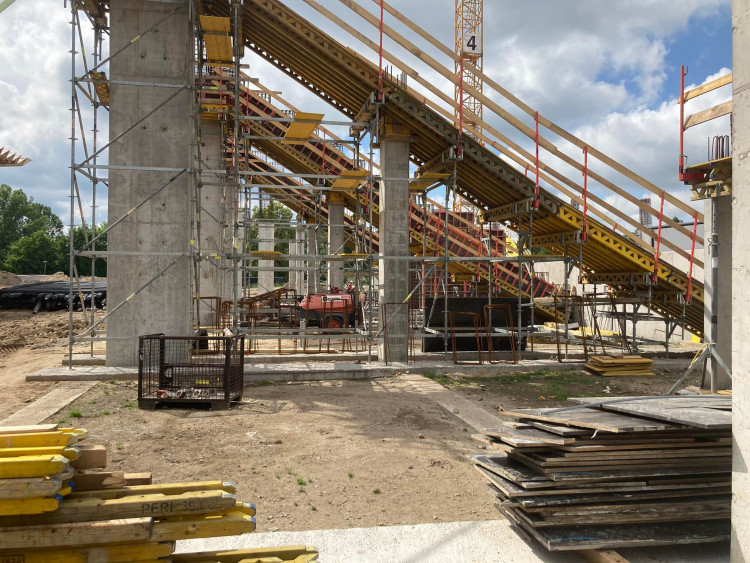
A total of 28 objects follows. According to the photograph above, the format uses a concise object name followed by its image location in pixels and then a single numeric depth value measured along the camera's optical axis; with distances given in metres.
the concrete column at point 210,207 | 21.50
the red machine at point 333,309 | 19.95
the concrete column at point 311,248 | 30.09
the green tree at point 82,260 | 67.50
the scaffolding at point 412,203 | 13.73
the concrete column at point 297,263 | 29.39
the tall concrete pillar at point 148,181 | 13.51
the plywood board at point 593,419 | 4.57
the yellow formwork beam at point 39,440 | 3.71
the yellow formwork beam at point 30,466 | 3.30
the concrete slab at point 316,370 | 12.58
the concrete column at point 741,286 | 3.82
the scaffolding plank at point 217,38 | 13.66
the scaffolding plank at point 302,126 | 14.66
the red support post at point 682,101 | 11.30
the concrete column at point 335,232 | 28.22
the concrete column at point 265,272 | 32.69
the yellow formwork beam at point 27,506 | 3.30
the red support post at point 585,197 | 14.49
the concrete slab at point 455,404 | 9.16
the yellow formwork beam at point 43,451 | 3.51
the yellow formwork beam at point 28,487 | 3.24
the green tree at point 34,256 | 72.38
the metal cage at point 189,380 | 9.94
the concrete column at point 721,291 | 10.84
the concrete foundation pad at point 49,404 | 8.73
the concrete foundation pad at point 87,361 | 13.82
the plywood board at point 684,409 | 4.48
